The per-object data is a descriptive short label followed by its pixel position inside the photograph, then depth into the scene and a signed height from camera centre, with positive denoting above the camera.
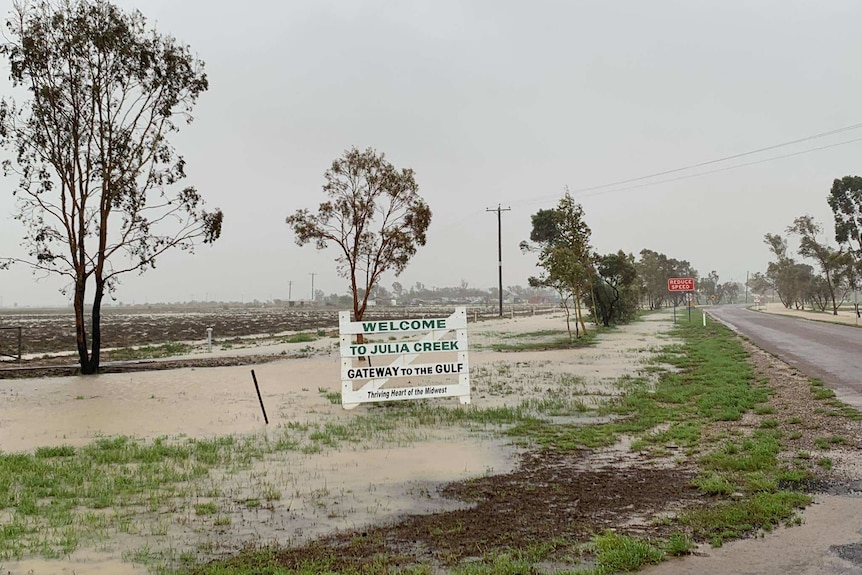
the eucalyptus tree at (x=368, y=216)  25.34 +3.45
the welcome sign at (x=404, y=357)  12.88 -1.15
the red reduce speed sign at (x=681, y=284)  45.59 +0.92
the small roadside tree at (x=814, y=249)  61.62 +4.51
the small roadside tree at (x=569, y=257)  33.72 +2.35
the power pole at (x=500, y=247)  69.38 +5.70
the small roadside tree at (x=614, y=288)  48.22 +0.78
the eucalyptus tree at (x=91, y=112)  19.98 +6.33
